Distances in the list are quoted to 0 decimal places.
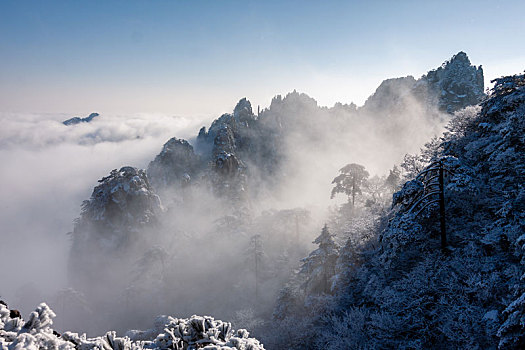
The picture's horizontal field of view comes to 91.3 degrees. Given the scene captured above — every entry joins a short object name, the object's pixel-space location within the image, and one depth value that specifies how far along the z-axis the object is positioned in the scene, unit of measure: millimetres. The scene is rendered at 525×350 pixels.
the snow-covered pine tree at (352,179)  47188
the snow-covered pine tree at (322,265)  33469
